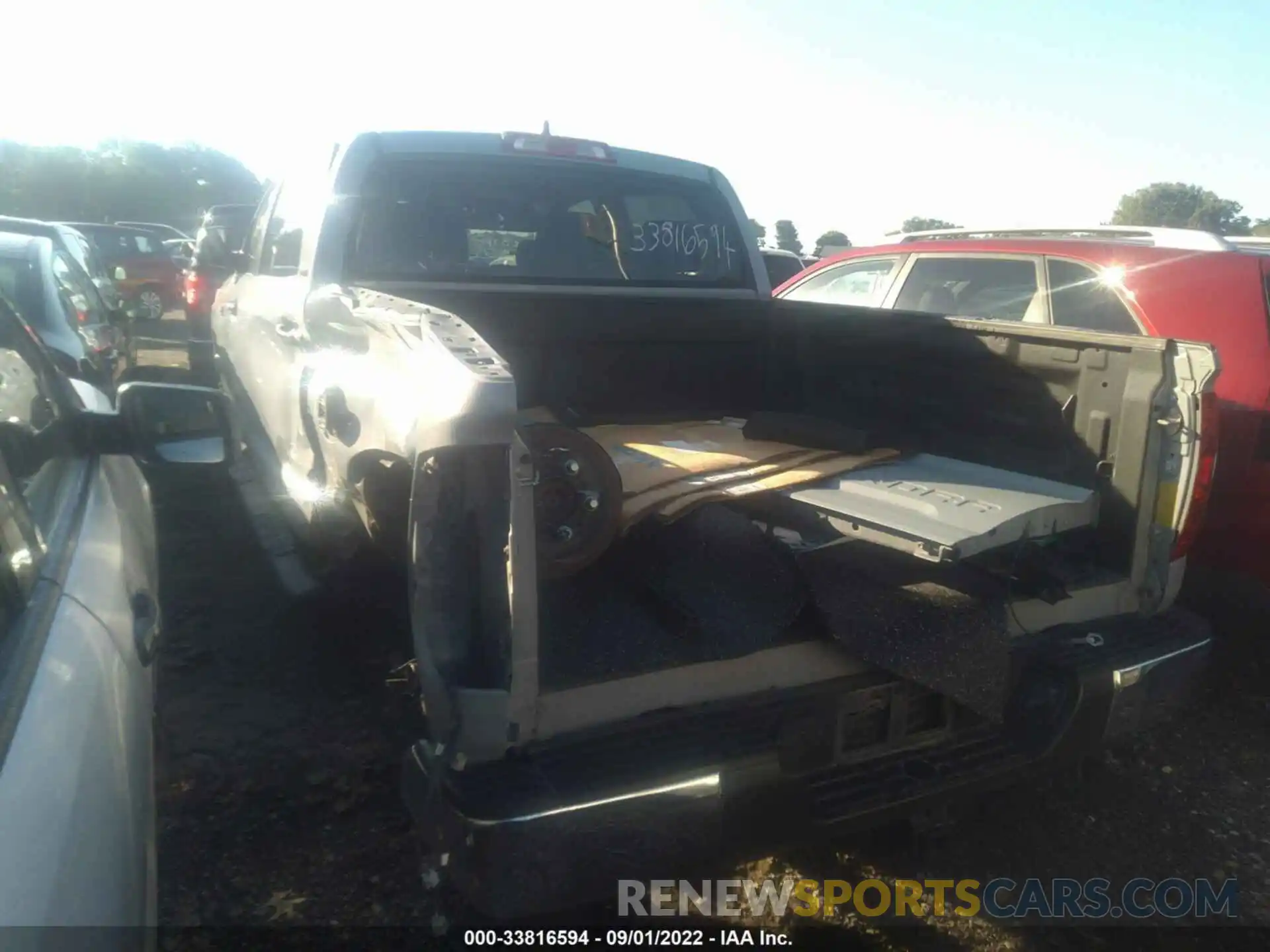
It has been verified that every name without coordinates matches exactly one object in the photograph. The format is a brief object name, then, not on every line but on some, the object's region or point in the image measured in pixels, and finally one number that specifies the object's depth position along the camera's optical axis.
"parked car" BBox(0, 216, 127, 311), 7.94
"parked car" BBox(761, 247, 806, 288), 8.32
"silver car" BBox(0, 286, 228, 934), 1.32
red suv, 4.08
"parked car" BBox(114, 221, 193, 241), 21.27
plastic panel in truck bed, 2.47
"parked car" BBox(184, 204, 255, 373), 5.74
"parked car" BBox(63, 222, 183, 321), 16.61
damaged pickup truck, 2.15
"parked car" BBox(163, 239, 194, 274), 17.45
